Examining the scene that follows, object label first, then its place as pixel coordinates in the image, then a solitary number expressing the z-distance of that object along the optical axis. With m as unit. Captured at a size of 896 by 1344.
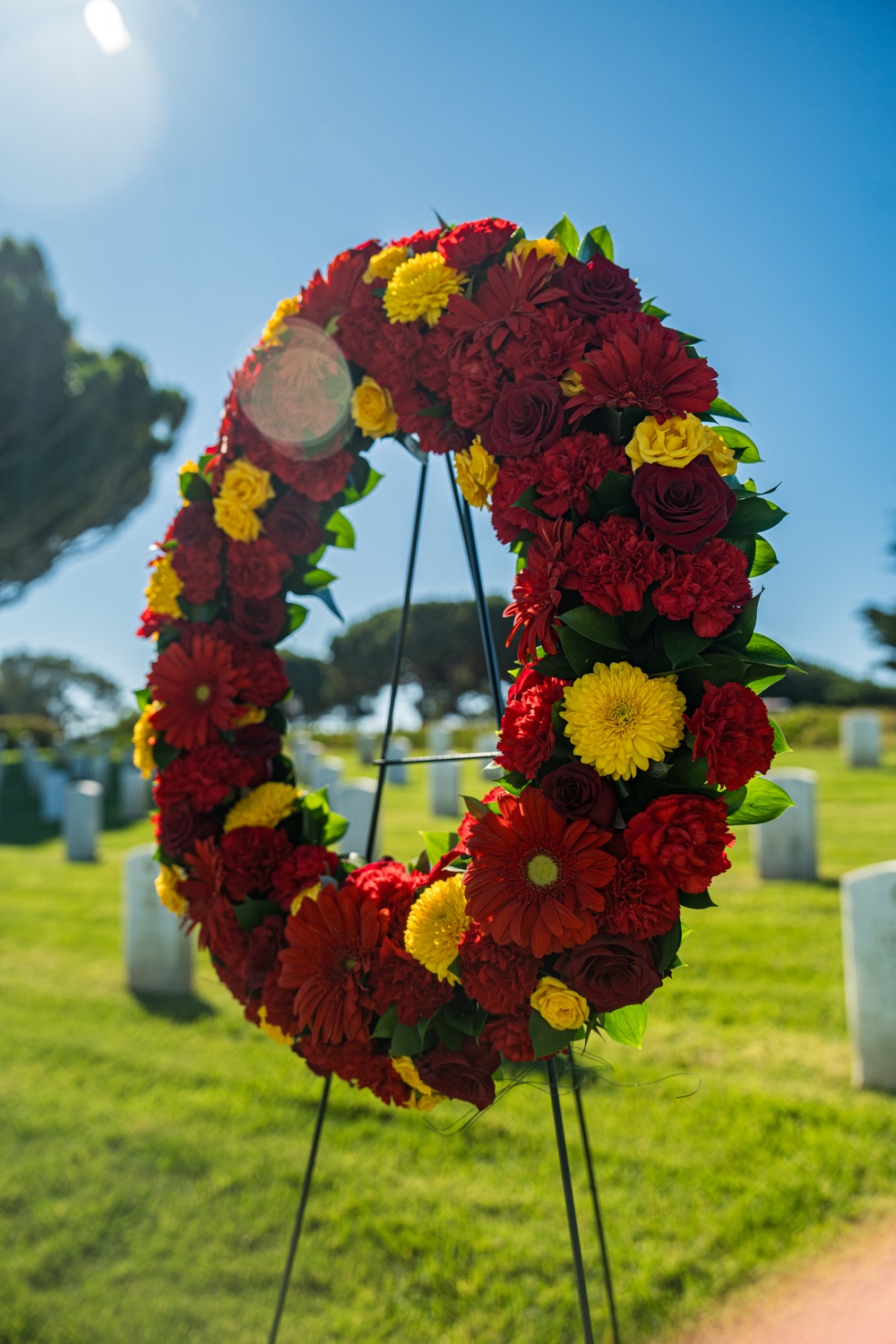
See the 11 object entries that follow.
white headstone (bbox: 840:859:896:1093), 3.80
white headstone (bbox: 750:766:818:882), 7.25
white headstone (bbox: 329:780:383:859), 6.51
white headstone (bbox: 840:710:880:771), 14.41
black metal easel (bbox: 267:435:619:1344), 1.64
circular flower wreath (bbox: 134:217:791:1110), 1.42
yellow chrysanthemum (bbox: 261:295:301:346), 2.20
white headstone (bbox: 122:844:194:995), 5.25
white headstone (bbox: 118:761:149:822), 13.68
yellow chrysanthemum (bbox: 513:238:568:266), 1.74
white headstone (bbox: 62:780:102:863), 10.04
